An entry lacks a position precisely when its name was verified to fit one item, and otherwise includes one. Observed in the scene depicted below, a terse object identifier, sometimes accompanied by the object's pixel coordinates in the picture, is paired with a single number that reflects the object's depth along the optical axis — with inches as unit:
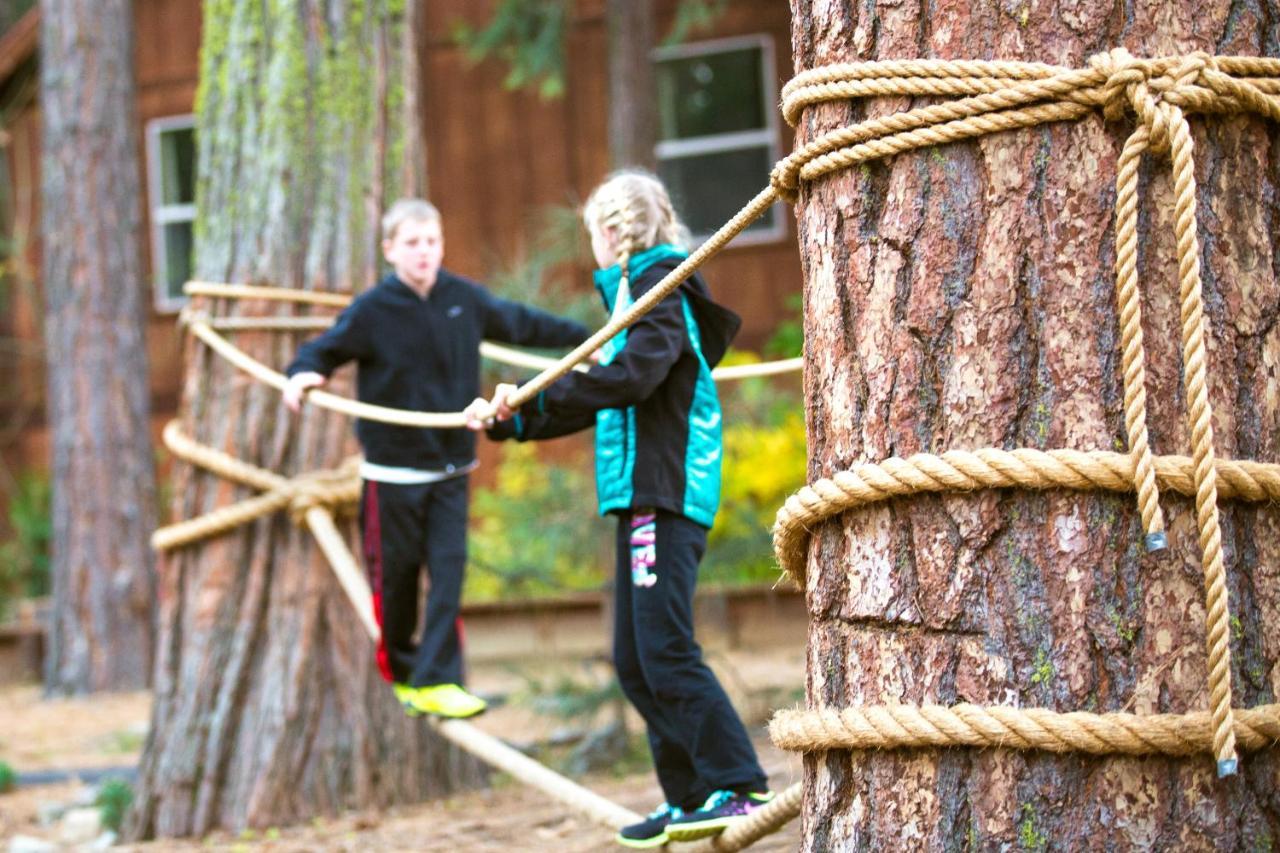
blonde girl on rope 241.9
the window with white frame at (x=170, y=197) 948.0
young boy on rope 318.0
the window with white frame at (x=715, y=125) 839.7
